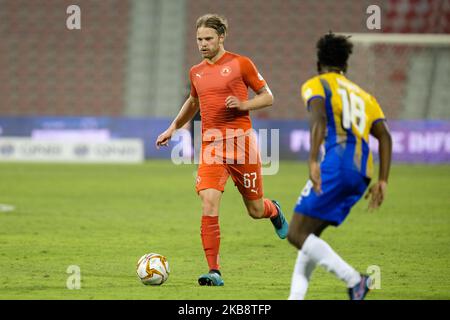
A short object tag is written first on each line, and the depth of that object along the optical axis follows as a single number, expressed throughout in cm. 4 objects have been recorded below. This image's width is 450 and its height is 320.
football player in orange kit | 1416
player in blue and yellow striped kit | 1095
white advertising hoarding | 4853
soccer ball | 1362
